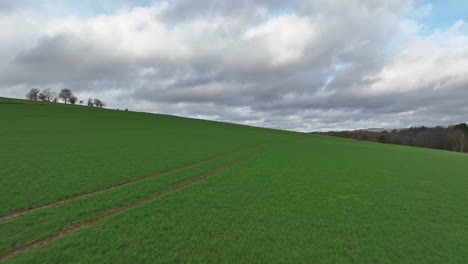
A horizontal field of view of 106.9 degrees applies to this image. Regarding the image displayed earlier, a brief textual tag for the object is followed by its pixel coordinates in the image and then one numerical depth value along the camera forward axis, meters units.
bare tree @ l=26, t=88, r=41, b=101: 90.00
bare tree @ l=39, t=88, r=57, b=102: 92.78
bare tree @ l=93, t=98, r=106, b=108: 117.99
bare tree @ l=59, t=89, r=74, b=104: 97.31
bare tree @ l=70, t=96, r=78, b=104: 98.64
